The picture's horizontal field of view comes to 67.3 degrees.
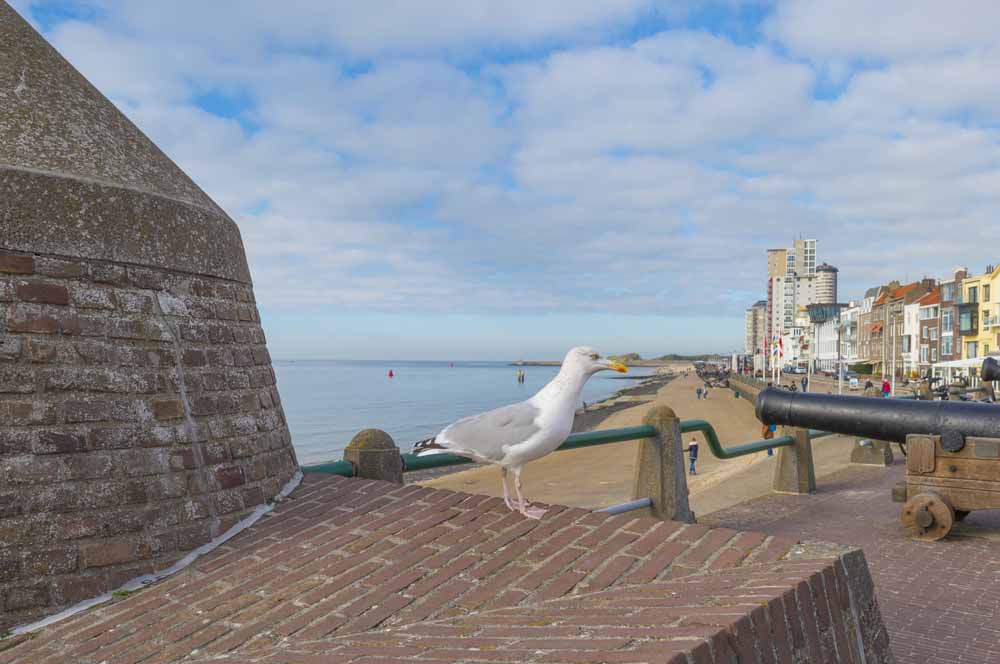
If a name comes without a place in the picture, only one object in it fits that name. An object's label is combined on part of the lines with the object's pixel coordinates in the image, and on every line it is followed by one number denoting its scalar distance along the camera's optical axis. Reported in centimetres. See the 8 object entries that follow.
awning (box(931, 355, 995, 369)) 3045
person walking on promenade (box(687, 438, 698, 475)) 2145
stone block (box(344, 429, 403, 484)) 507
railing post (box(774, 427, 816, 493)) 940
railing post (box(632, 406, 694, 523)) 616
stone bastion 344
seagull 378
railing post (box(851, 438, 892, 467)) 1150
